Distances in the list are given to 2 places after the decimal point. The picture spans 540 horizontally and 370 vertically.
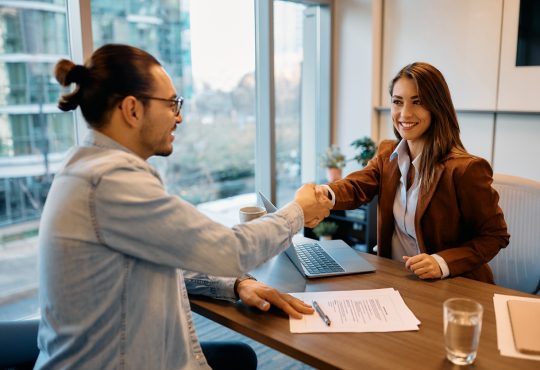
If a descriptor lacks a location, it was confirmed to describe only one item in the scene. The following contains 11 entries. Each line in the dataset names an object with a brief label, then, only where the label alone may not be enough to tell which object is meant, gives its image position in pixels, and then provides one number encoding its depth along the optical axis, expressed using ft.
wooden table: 3.35
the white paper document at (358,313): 3.81
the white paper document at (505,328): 3.43
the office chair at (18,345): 4.24
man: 3.29
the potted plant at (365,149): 11.27
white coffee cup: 5.06
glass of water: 3.27
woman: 5.09
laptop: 4.90
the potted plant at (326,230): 11.82
